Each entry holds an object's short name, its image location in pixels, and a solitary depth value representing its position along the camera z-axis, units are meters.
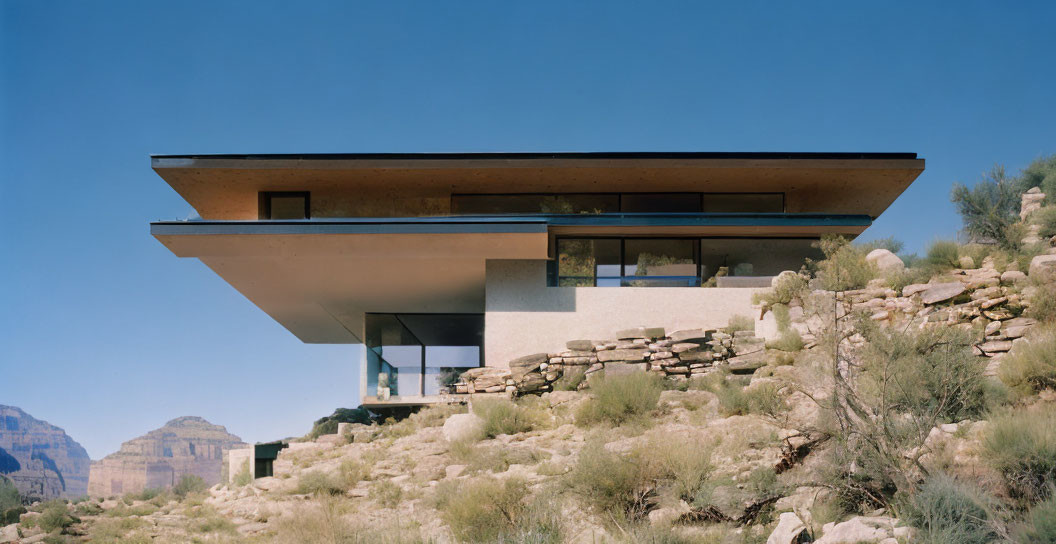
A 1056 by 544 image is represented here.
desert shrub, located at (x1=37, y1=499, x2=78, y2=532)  15.25
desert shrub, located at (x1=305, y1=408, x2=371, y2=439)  23.31
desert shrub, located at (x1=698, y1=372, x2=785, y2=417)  13.13
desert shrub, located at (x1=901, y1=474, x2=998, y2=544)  7.71
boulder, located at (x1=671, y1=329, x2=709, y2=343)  17.77
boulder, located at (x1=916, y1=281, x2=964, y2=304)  13.72
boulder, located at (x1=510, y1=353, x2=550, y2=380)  18.16
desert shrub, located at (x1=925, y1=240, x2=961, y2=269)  15.45
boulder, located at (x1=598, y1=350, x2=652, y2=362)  17.50
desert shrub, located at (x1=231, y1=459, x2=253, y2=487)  19.75
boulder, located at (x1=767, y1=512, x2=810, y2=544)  8.45
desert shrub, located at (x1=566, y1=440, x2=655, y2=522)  10.48
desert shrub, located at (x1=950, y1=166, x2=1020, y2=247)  17.86
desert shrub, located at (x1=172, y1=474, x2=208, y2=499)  21.00
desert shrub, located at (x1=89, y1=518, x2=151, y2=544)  13.66
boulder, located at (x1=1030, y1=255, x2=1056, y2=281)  13.16
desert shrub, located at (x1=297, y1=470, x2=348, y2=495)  13.77
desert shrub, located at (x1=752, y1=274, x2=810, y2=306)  17.14
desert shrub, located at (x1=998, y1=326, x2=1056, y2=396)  10.64
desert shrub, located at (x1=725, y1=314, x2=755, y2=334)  18.53
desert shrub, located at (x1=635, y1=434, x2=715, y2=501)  10.43
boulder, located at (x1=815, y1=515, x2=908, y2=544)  7.95
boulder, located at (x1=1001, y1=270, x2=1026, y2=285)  13.59
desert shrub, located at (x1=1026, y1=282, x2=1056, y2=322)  12.55
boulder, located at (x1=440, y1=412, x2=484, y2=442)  15.27
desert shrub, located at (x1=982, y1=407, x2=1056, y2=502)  8.39
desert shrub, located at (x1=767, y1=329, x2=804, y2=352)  15.48
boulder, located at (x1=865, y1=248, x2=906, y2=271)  16.30
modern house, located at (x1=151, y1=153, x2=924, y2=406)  18.89
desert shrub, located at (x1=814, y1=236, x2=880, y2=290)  15.66
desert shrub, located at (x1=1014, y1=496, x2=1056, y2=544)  7.24
